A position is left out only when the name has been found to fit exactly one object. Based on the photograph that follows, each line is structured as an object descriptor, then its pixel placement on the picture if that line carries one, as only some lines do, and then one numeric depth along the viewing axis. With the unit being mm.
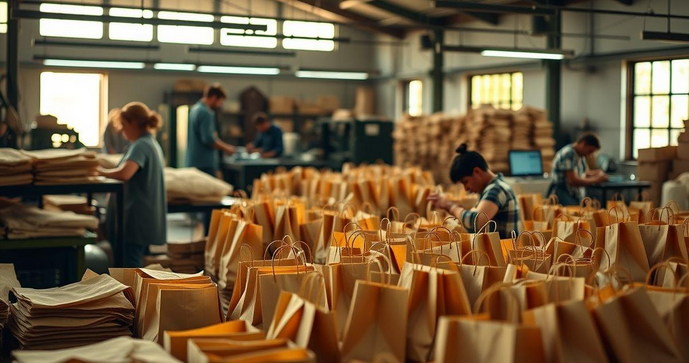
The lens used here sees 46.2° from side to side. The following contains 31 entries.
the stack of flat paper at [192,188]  6527
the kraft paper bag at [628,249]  3844
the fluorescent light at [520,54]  8586
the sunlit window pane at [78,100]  14945
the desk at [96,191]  4887
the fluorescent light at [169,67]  14414
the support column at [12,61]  7543
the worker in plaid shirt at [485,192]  4500
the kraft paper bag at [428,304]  2664
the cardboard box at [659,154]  8039
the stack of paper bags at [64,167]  4969
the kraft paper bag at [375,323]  2559
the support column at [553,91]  11805
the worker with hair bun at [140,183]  5379
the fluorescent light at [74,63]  11391
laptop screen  9406
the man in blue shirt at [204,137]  8922
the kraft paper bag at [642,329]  2479
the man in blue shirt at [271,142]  12133
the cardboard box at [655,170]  8062
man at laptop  7172
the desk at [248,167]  11266
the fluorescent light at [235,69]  11203
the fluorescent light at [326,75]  12605
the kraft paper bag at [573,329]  2338
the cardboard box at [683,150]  7465
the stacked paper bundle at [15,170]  4789
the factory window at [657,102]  10500
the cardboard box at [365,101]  17219
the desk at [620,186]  8078
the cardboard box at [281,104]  16484
